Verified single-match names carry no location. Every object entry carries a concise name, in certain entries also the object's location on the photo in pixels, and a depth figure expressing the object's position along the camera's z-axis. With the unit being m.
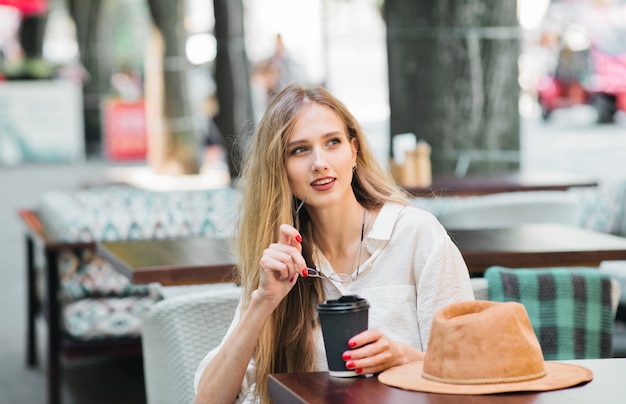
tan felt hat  2.05
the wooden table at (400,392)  2.00
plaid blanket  3.52
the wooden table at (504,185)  6.43
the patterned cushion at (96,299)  5.46
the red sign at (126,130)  23.50
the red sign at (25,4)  21.84
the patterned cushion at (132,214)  5.59
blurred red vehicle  21.67
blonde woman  2.59
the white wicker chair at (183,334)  3.42
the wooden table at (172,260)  4.03
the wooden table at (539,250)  3.99
